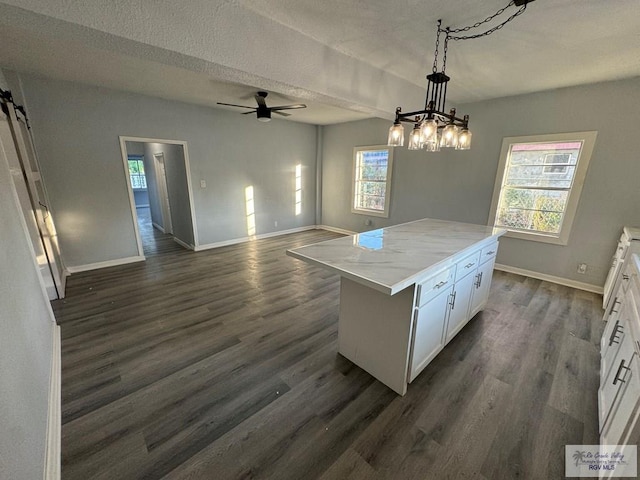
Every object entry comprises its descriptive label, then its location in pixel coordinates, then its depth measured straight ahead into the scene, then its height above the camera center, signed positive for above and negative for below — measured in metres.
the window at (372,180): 5.44 -0.16
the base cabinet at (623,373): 1.17 -1.05
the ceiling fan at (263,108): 3.58 +0.87
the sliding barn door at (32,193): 2.58 -0.26
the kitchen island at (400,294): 1.63 -0.85
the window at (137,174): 10.30 -0.14
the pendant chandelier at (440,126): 1.82 +0.35
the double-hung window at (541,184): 3.39 -0.14
